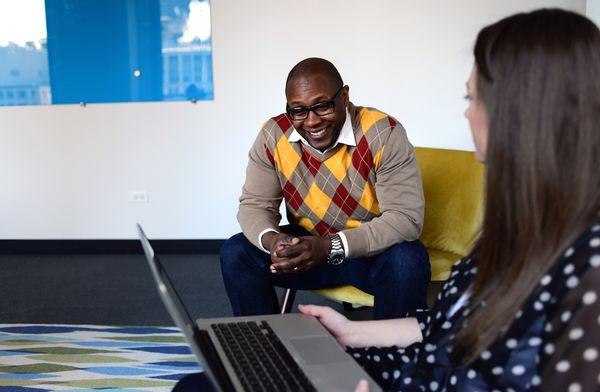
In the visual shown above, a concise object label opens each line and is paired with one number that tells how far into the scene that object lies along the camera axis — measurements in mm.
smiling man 1810
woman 695
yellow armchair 2143
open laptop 917
